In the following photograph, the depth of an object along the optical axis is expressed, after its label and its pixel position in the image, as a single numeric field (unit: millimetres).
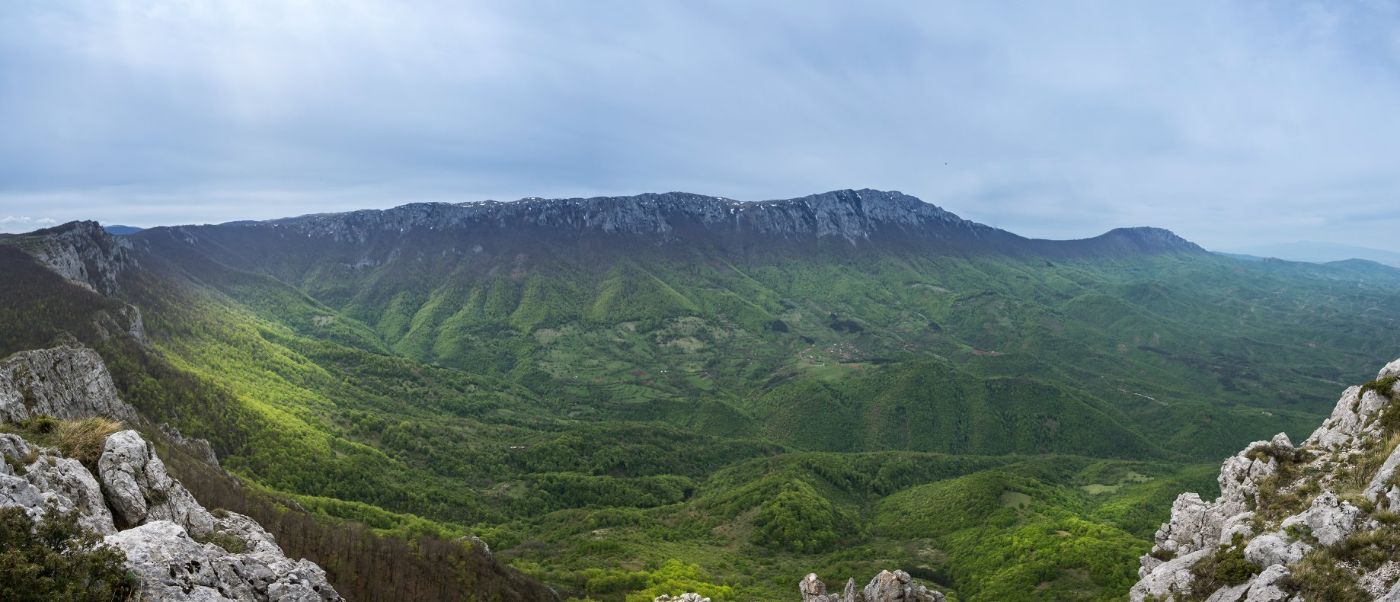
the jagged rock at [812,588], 70875
